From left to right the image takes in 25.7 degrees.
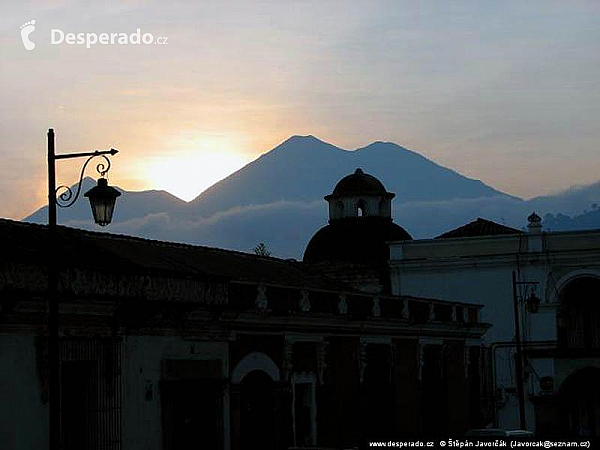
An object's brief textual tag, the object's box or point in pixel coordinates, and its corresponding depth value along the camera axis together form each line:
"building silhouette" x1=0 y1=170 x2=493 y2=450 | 21.98
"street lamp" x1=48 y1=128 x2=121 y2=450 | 17.59
